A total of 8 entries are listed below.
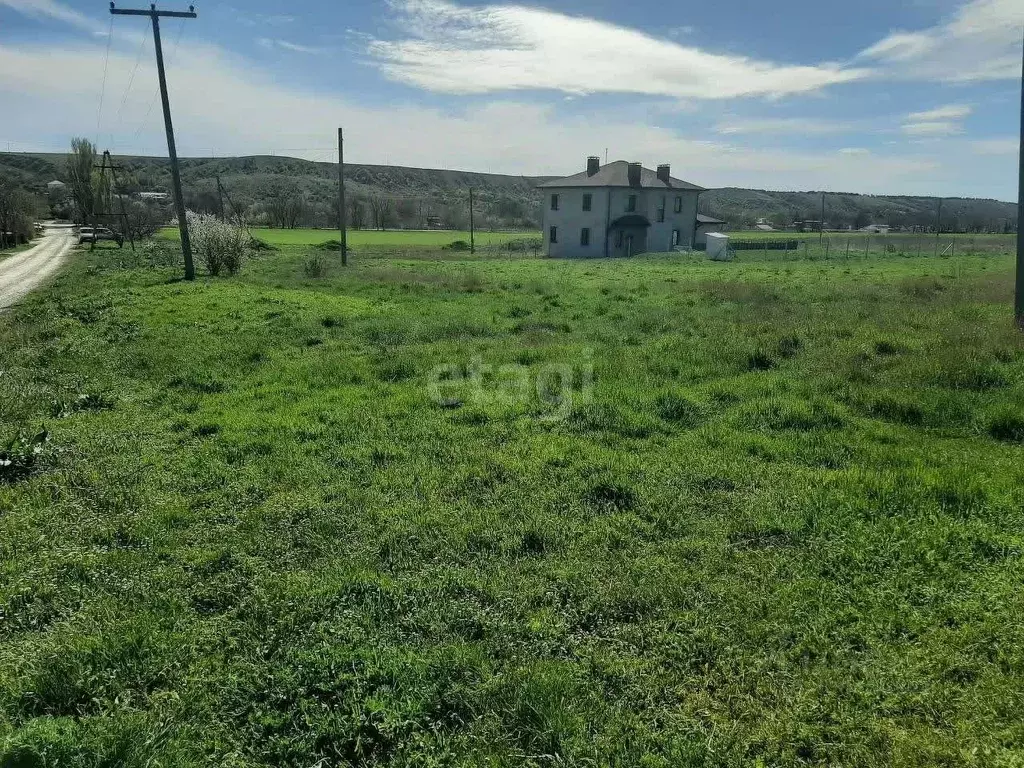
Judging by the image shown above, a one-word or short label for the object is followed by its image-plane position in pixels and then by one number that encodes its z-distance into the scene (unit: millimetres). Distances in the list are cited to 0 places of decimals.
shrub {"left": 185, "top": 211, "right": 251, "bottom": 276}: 25984
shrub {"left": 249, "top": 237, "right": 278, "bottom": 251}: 43238
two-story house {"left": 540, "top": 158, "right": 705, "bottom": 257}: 57656
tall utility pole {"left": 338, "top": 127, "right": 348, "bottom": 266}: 35062
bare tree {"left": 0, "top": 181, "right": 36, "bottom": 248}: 43125
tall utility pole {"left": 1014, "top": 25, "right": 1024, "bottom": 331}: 13214
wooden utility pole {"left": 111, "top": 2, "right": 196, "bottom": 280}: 22297
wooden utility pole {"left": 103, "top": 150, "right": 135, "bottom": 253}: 44381
